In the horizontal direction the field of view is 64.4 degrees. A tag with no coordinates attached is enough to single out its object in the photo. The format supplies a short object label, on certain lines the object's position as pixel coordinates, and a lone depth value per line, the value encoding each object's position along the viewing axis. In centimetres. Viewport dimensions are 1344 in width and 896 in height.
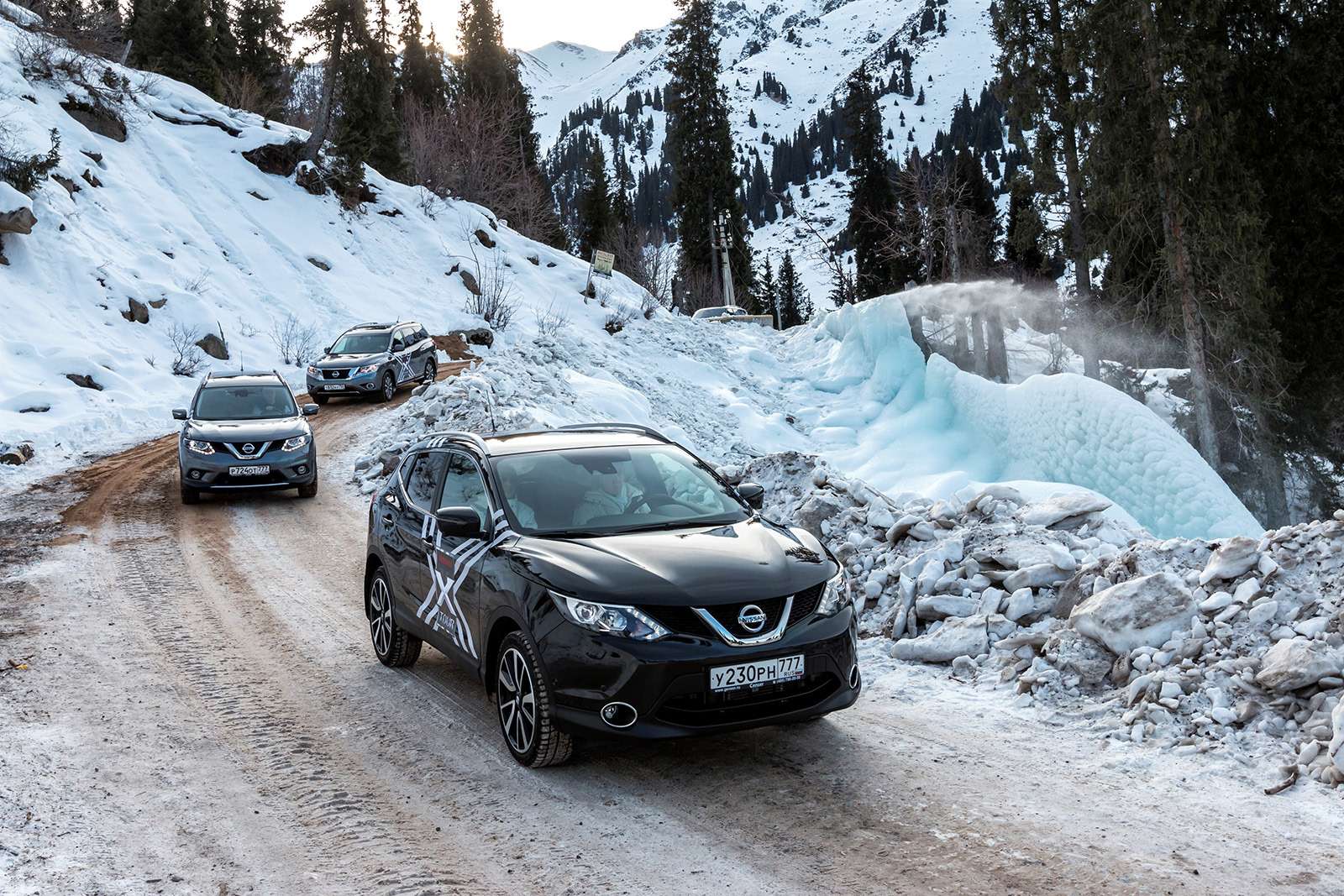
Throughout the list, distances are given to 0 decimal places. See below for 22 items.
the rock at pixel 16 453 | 1683
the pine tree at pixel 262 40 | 5716
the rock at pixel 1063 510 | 899
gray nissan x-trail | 1466
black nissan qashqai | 505
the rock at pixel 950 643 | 724
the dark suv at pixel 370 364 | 2464
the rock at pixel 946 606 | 771
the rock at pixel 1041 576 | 750
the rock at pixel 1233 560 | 654
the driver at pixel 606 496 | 613
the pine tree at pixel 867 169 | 5881
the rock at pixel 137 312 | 2784
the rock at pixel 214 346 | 2861
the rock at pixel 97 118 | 3588
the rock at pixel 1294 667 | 551
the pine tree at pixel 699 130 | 5803
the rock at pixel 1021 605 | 733
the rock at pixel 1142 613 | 641
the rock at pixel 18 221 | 2639
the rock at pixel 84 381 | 2258
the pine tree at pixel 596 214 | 6881
